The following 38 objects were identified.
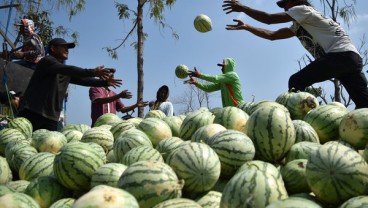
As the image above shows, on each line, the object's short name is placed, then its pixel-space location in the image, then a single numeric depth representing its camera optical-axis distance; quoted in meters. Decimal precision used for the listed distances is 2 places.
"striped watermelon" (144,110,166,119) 4.30
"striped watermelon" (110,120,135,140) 3.50
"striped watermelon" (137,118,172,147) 3.16
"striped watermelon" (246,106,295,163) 2.45
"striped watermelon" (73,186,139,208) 1.67
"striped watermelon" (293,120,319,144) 2.65
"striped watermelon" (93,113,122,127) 4.35
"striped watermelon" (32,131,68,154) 3.31
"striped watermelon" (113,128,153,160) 2.78
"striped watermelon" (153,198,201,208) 1.84
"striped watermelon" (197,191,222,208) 2.06
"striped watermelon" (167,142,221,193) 2.14
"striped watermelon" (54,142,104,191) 2.45
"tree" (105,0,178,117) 10.98
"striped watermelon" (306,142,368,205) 1.87
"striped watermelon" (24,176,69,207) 2.41
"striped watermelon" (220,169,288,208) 1.75
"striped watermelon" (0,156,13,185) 2.87
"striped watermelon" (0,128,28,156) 3.77
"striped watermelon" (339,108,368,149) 2.51
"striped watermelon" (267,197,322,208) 1.62
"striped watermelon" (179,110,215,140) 3.17
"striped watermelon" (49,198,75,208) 2.19
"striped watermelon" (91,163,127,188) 2.24
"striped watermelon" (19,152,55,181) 2.80
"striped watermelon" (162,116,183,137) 3.48
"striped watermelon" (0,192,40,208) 1.95
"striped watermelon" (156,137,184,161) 2.69
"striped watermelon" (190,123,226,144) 2.75
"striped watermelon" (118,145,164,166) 2.45
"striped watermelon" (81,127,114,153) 3.23
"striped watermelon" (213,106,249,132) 3.06
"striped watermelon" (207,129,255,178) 2.34
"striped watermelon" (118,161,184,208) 1.97
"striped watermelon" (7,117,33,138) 4.41
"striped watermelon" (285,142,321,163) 2.37
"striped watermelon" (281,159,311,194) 2.13
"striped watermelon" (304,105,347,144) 2.87
